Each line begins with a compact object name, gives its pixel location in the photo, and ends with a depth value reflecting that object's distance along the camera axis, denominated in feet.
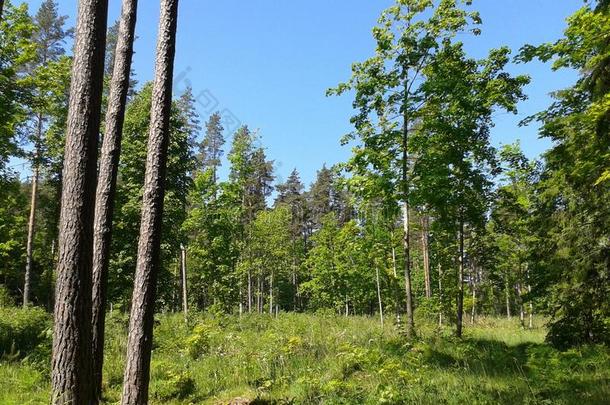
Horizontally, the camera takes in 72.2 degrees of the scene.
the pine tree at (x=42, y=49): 79.20
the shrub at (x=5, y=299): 81.91
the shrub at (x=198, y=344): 40.57
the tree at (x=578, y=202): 24.34
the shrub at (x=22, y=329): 39.50
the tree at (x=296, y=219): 176.24
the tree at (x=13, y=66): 46.73
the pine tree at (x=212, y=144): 149.18
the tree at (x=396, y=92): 45.70
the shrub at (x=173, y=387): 29.09
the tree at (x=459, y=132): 43.62
